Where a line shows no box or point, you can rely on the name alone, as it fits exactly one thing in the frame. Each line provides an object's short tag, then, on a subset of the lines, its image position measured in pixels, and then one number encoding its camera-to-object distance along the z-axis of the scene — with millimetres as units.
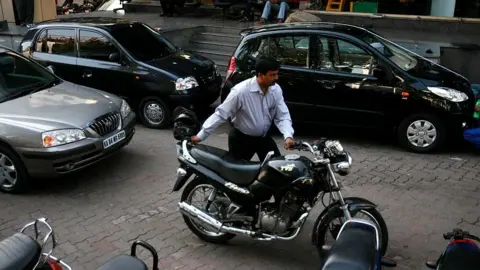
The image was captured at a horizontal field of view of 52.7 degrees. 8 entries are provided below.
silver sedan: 5367
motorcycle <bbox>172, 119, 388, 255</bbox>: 3754
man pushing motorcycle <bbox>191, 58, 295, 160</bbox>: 4219
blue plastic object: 6379
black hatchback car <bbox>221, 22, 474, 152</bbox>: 6551
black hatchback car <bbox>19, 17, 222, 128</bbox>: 7848
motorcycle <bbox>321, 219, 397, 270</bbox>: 2668
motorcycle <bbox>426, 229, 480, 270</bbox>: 2947
